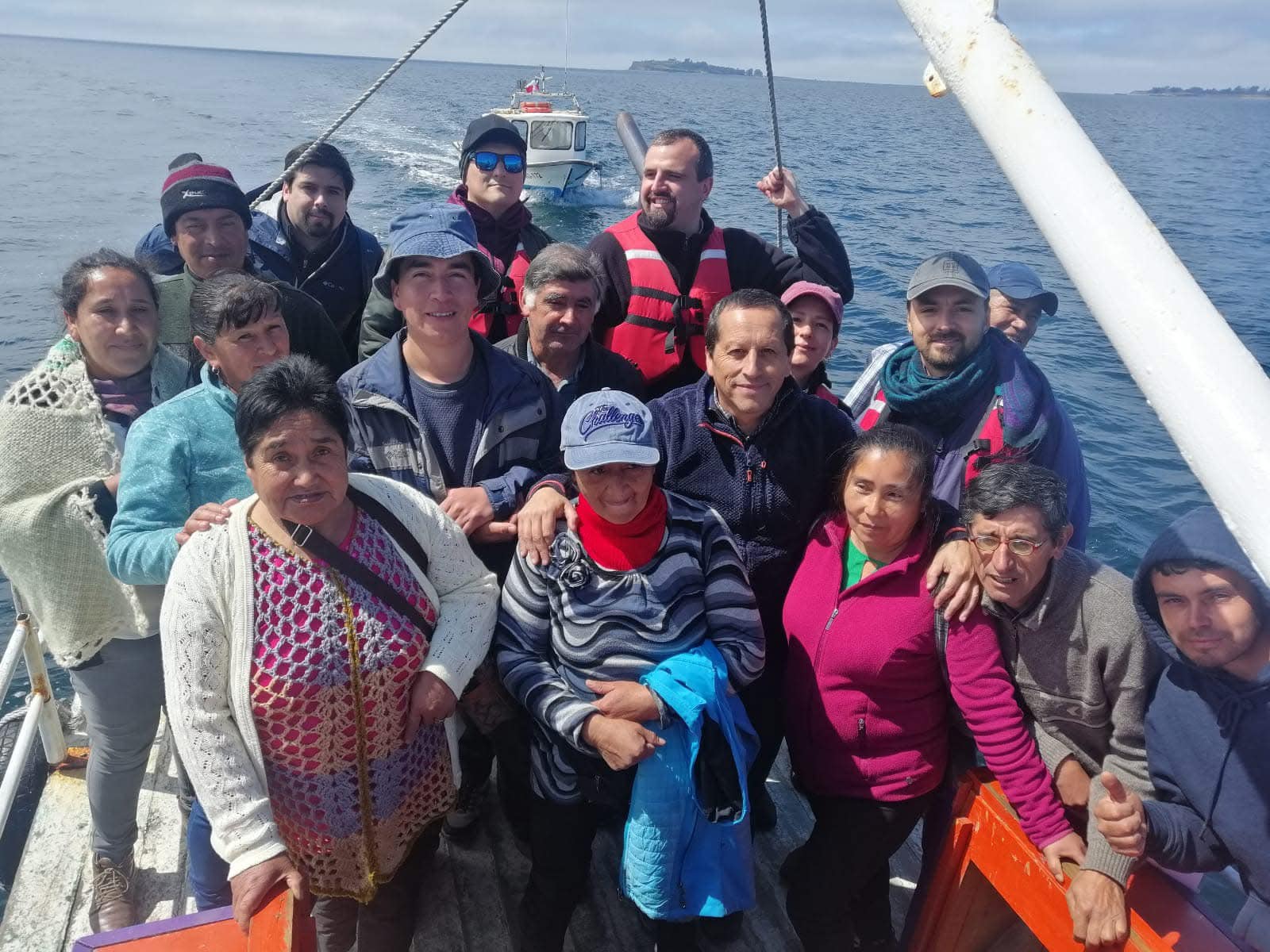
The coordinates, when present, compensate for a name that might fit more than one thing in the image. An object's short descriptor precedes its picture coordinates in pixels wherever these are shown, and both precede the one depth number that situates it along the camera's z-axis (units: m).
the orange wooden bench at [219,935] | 1.77
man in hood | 1.86
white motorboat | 29.31
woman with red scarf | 2.18
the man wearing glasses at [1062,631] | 2.13
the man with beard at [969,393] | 2.95
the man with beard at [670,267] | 3.64
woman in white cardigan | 1.89
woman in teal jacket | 2.16
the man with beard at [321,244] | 3.93
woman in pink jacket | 2.25
